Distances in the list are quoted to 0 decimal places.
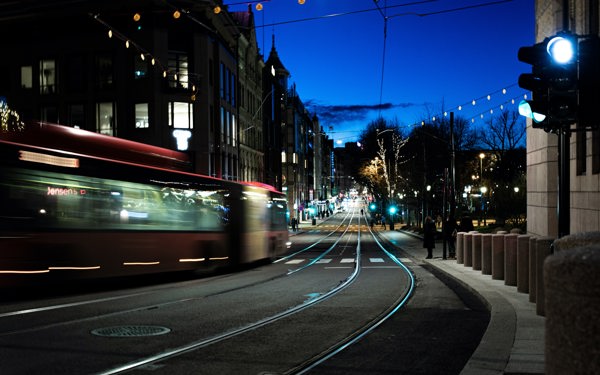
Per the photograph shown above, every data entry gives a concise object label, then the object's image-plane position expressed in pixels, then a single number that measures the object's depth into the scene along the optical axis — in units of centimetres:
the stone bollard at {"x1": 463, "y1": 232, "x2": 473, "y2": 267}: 2312
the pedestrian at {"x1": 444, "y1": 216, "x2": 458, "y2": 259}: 2925
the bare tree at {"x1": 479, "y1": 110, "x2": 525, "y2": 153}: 8781
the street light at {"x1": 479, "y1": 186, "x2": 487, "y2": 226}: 7826
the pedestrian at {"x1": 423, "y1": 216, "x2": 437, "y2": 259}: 2980
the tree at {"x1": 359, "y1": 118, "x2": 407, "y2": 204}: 7700
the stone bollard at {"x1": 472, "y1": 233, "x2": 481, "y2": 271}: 2170
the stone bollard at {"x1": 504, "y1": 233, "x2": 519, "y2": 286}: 1636
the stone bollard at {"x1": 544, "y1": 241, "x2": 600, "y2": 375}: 313
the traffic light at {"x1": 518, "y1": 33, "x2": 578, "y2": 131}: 914
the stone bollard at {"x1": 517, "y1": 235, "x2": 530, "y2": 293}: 1435
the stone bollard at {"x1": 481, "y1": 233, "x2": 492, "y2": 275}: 1981
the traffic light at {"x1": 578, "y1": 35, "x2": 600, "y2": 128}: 862
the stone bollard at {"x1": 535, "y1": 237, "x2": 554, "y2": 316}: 1119
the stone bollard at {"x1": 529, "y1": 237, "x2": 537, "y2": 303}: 1242
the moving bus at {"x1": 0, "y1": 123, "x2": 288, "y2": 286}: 1353
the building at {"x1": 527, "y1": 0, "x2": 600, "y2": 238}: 1680
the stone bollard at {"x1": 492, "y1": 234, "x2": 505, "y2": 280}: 1795
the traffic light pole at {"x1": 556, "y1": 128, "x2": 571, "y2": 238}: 1023
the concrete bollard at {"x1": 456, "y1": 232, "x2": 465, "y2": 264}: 2449
